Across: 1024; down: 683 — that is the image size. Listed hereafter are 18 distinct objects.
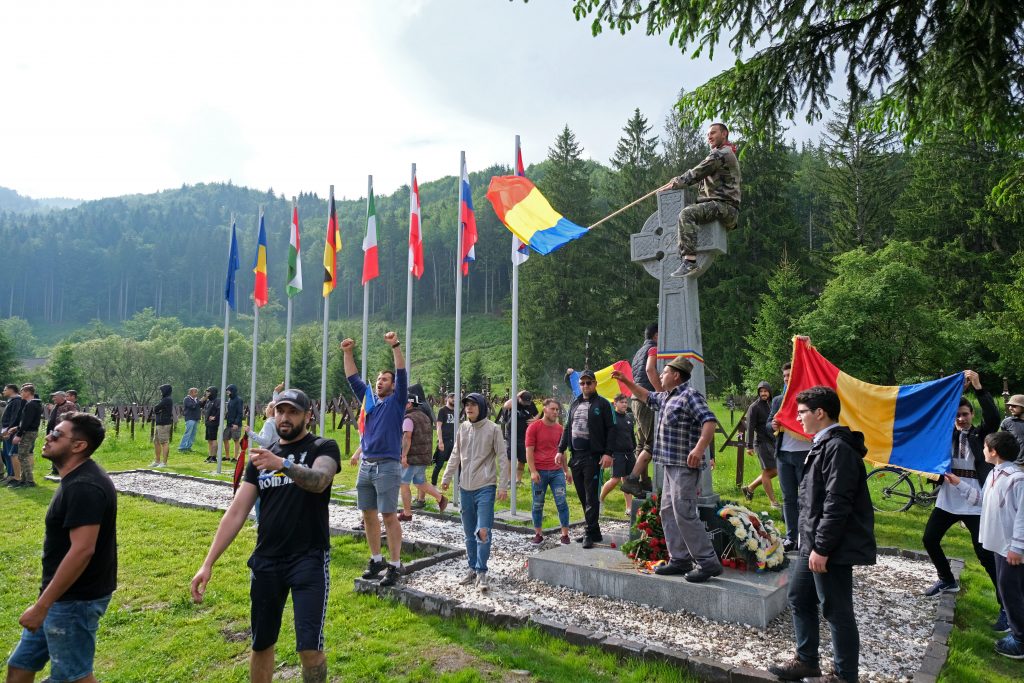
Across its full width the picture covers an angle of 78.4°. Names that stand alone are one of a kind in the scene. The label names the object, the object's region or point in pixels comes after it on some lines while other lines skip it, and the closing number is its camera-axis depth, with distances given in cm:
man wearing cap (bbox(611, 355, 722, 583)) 547
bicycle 1002
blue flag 1519
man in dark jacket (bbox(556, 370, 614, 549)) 734
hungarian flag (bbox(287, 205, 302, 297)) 1409
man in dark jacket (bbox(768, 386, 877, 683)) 372
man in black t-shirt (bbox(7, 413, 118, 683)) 318
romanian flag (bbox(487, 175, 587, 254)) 815
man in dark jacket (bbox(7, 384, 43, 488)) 1169
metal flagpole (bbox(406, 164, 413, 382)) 1105
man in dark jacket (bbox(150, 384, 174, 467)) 1573
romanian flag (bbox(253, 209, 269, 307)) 1460
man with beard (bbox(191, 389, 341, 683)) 341
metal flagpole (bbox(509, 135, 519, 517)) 940
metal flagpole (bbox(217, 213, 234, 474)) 1380
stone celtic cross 654
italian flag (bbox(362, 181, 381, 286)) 1174
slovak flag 1077
